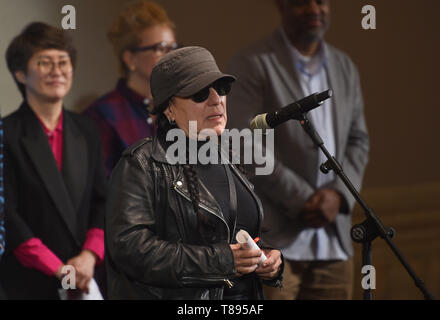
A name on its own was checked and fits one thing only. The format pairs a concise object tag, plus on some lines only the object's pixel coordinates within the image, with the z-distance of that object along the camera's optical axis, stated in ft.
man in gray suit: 24.54
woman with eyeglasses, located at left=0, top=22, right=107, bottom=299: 23.89
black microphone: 21.01
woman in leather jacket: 20.74
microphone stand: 21.09
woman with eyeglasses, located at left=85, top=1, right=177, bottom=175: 24.74
